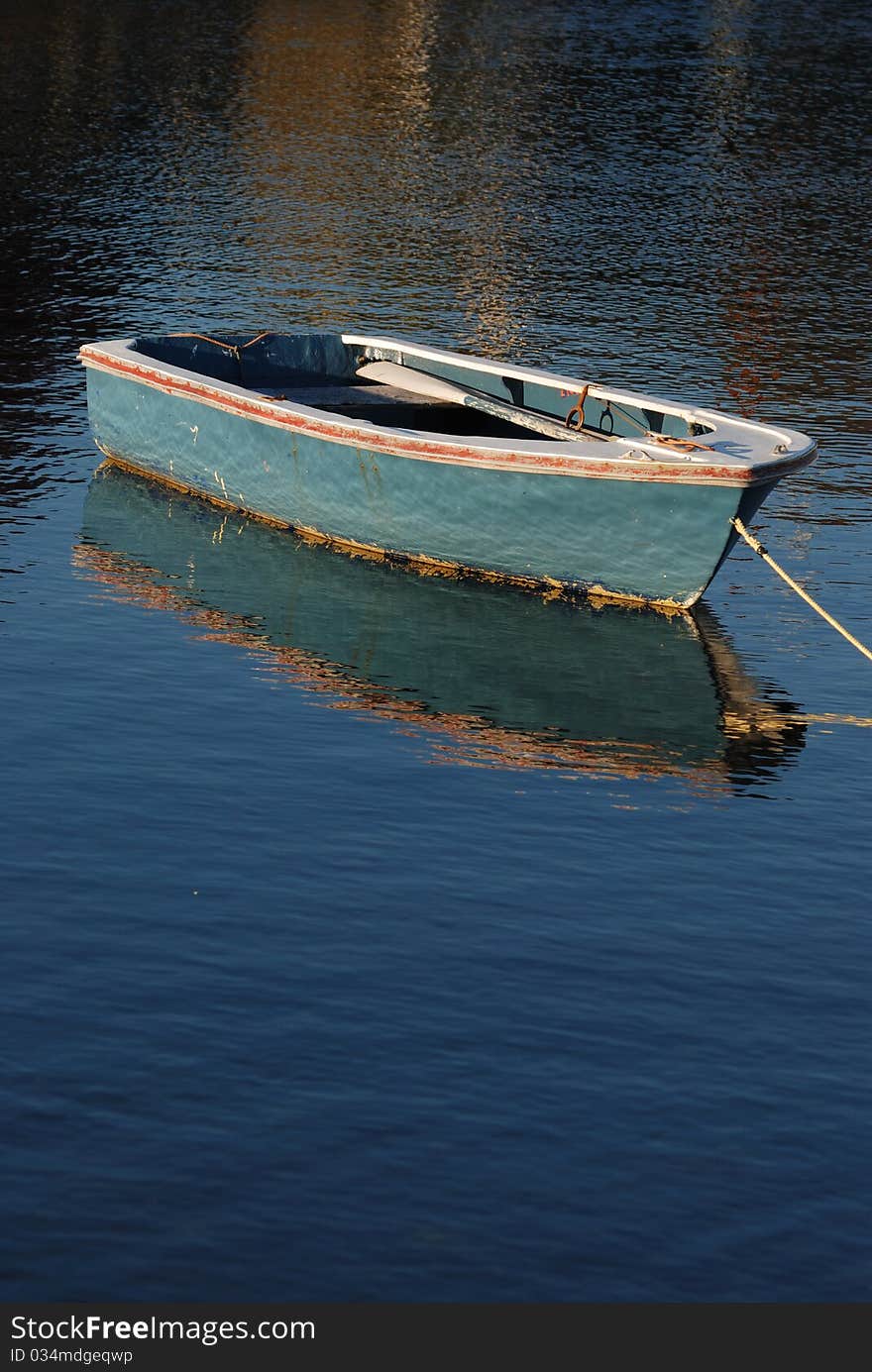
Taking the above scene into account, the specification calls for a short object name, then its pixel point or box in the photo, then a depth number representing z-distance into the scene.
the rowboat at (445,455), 23.33
